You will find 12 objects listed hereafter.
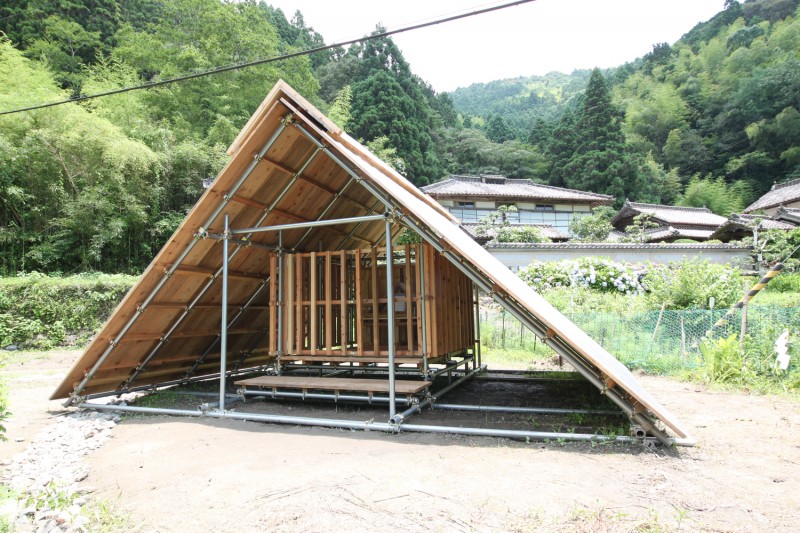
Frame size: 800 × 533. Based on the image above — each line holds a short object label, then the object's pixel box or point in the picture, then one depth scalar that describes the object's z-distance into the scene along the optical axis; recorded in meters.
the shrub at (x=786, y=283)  21.18
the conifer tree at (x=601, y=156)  41.94
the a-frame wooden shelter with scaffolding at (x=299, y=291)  5.26
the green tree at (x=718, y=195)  44.03
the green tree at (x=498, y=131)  54.47
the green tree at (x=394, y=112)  34.88
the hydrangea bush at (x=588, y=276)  15.61
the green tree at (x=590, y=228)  29.83
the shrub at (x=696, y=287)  11.61
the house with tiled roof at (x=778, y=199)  35.23
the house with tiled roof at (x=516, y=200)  33.53
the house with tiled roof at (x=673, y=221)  35.25
